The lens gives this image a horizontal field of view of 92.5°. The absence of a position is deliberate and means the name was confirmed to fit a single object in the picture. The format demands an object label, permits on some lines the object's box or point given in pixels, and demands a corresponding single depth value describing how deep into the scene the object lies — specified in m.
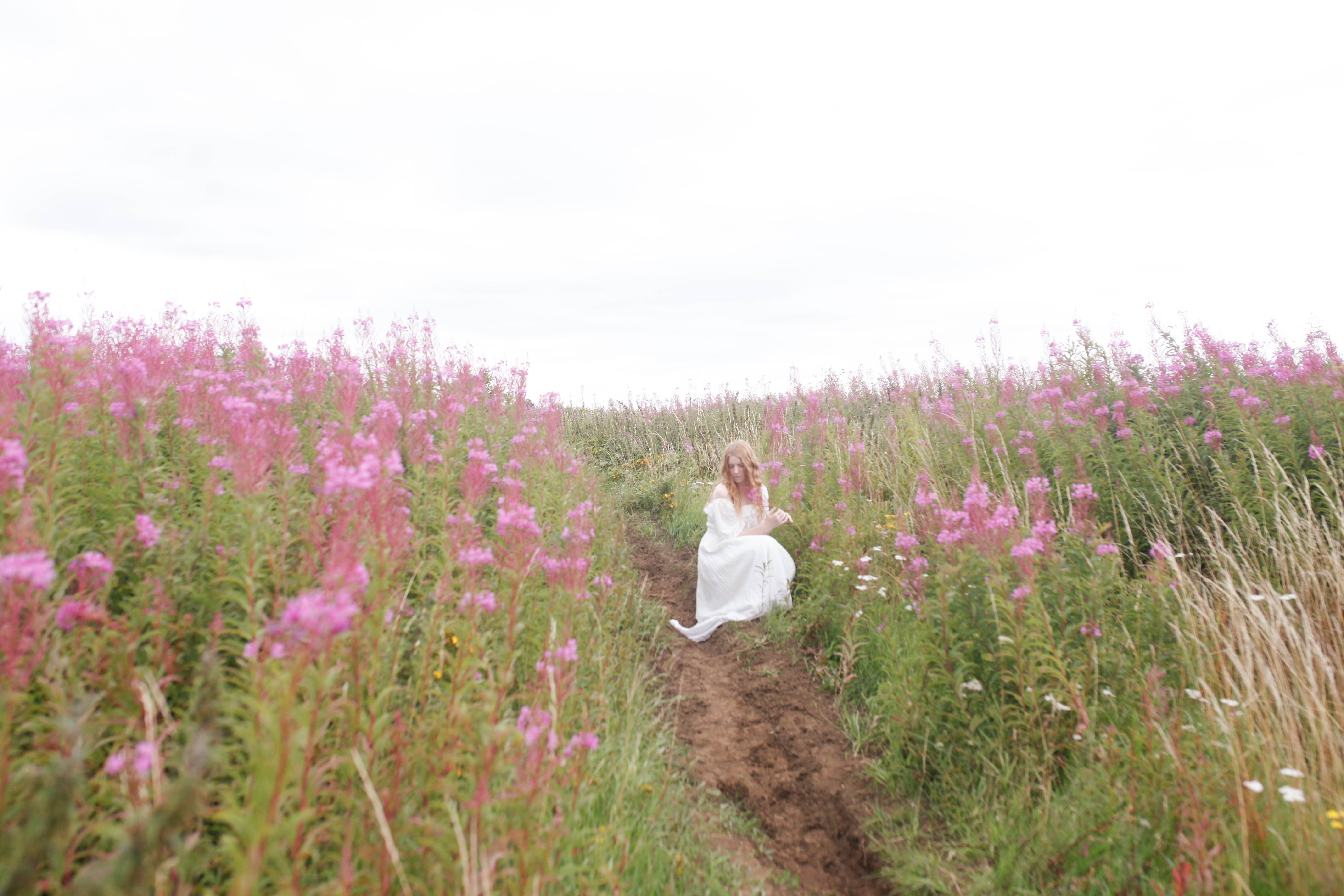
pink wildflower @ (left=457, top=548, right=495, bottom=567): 2.45
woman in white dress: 6.18
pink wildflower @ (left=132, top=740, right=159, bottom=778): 1.46
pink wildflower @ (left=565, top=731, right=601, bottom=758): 2.20
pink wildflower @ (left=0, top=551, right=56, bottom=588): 1.56
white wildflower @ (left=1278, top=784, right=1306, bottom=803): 2.49
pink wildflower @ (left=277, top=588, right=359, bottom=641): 1.42
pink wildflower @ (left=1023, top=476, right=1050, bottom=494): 4.16
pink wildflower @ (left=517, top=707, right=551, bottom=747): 1.90
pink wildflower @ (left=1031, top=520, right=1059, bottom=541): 3.61
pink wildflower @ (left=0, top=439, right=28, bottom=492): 2.12
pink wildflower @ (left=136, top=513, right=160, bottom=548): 2.41
